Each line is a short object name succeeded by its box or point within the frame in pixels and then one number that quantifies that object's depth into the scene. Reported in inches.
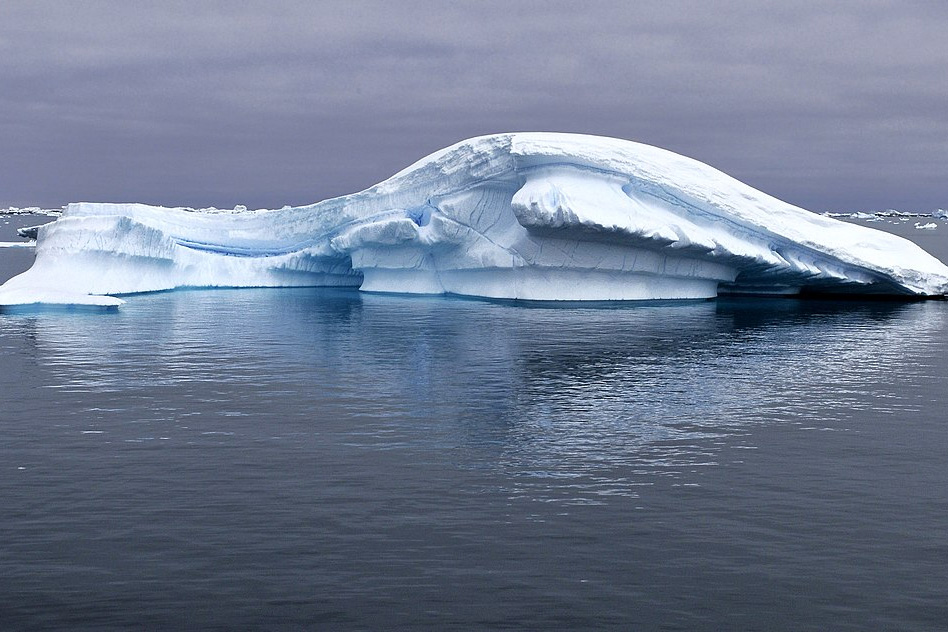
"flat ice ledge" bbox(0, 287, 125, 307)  1082.7
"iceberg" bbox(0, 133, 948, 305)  1135.6
